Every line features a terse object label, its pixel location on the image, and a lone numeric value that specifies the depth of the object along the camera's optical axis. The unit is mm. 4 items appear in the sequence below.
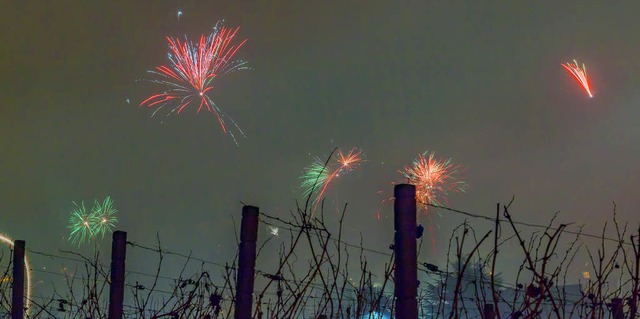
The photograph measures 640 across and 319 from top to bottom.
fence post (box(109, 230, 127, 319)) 7582
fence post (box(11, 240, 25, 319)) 9641
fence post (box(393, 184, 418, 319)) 5723
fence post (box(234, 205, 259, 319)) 6574
